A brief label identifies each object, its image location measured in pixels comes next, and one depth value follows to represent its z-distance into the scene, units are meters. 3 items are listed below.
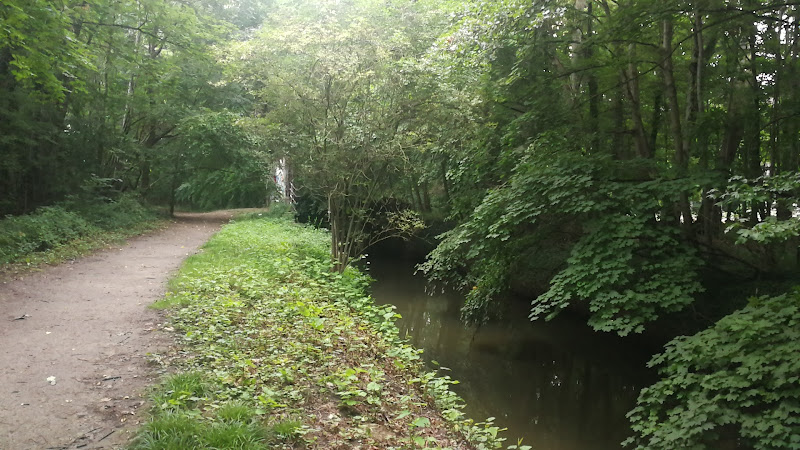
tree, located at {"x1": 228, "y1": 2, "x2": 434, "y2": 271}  9.71
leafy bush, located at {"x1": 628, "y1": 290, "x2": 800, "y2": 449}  4.14
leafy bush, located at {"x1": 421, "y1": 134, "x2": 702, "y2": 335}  6.10
